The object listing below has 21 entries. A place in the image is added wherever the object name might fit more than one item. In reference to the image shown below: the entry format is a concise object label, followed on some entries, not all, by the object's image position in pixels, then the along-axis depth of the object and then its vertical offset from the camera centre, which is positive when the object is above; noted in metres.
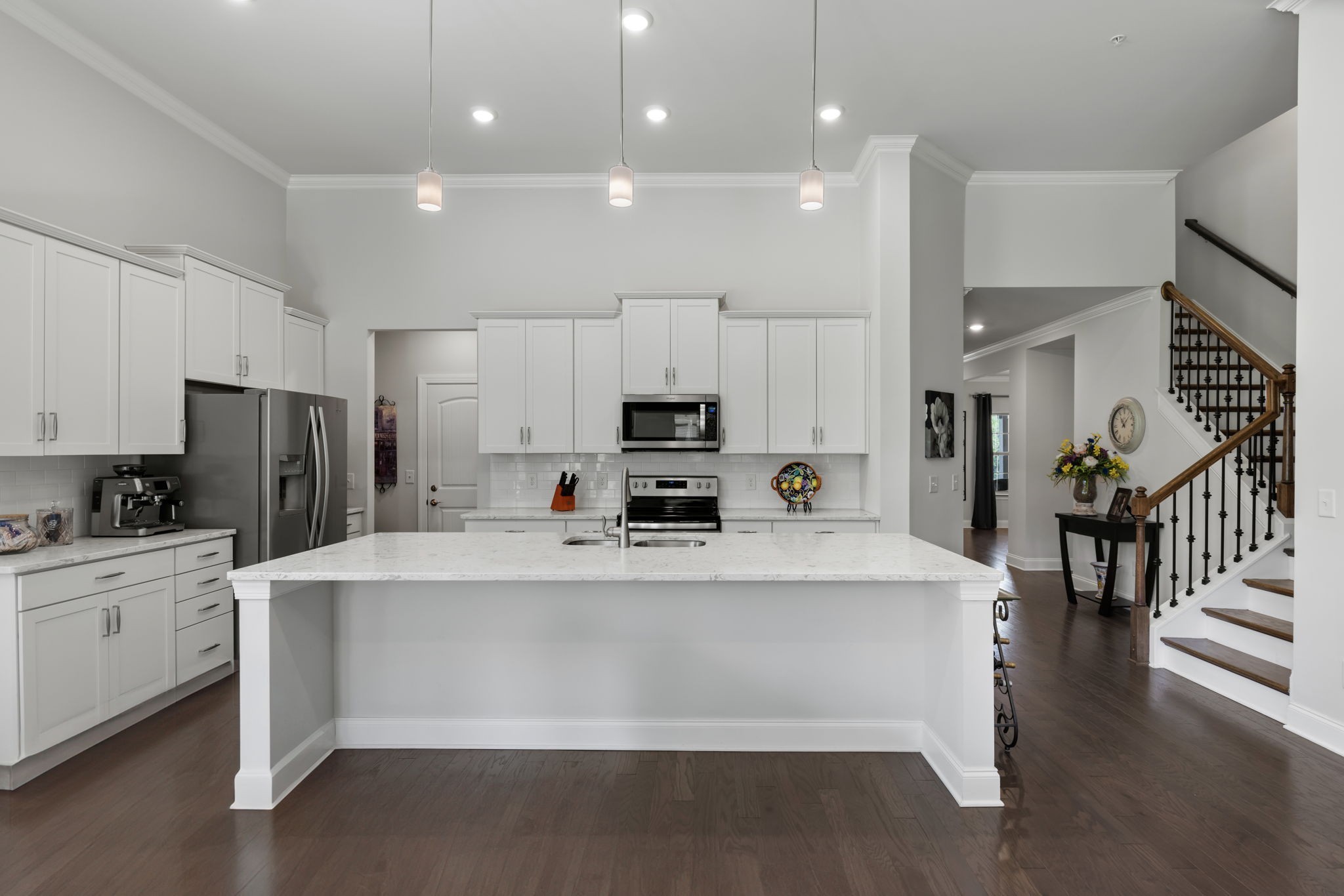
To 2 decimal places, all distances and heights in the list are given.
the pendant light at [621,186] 2.78 +1.07
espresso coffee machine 3.43 -0.30
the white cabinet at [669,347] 4.96 +0.72
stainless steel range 5.02 -0.39
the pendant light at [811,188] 2.79 +1.05
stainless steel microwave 4.92 +0.16
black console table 5.03 -0.72
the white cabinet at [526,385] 5.02 +0.45
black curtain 11.54 -0.43
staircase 3.67 -0.57
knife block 5.04 -0.42
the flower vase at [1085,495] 5.80 -0.43
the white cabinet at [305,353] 4.85 +0.69
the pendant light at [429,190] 2.74 +1.04
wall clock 5.58 +0.16
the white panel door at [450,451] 6.41 -0.05
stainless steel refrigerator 3.86 -0.13
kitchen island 2.85 -0.91
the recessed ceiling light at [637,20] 3.35 +2.11
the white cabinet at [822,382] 4.96 +0.46
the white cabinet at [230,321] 3.83 +0.77
